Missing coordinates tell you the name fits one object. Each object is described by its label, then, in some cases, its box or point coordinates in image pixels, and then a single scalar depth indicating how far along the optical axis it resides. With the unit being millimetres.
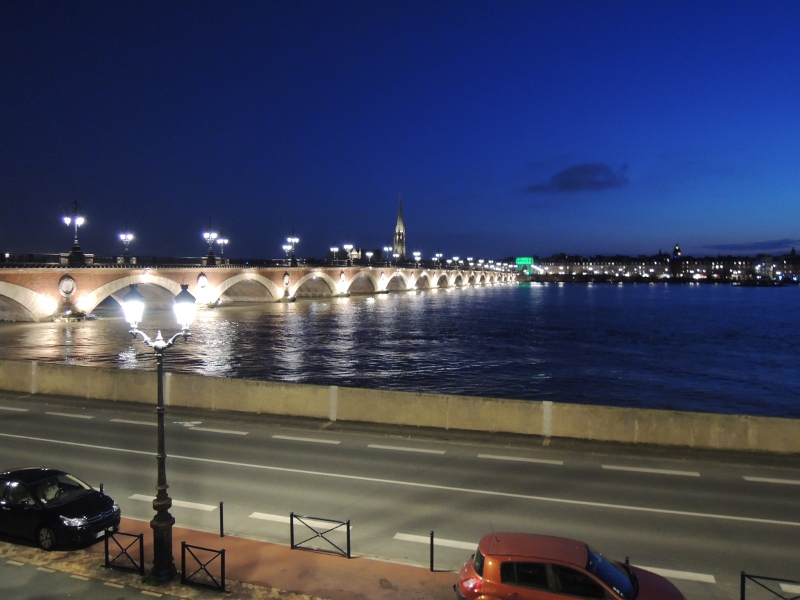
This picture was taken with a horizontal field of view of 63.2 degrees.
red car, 7867
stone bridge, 58188
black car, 11109
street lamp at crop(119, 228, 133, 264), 81562
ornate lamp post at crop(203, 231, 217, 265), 85681
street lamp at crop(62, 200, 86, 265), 60466
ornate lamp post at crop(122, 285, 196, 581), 9961
